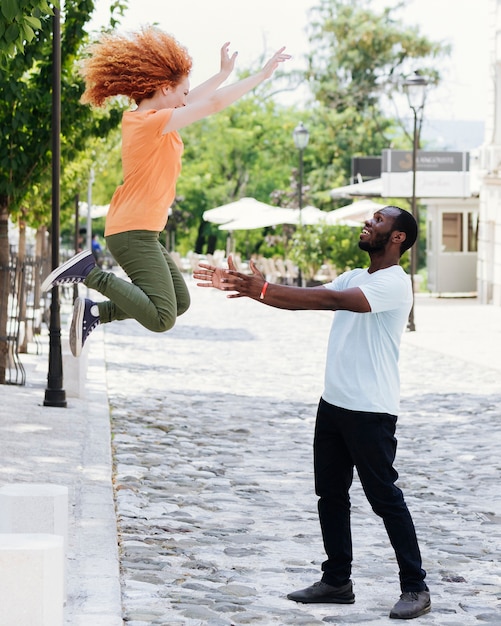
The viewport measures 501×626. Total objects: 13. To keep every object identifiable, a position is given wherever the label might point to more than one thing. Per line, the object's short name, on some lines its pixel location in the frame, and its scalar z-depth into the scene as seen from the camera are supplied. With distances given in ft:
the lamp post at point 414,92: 89.71
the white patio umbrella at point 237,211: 169.37
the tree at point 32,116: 46.39
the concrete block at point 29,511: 18.35
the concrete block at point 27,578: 14.84
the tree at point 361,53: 201.67
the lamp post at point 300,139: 136.56
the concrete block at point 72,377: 46.21
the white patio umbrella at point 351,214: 137.80
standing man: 18.84
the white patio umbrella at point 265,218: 158.25
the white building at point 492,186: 122.21
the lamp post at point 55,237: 43.39
